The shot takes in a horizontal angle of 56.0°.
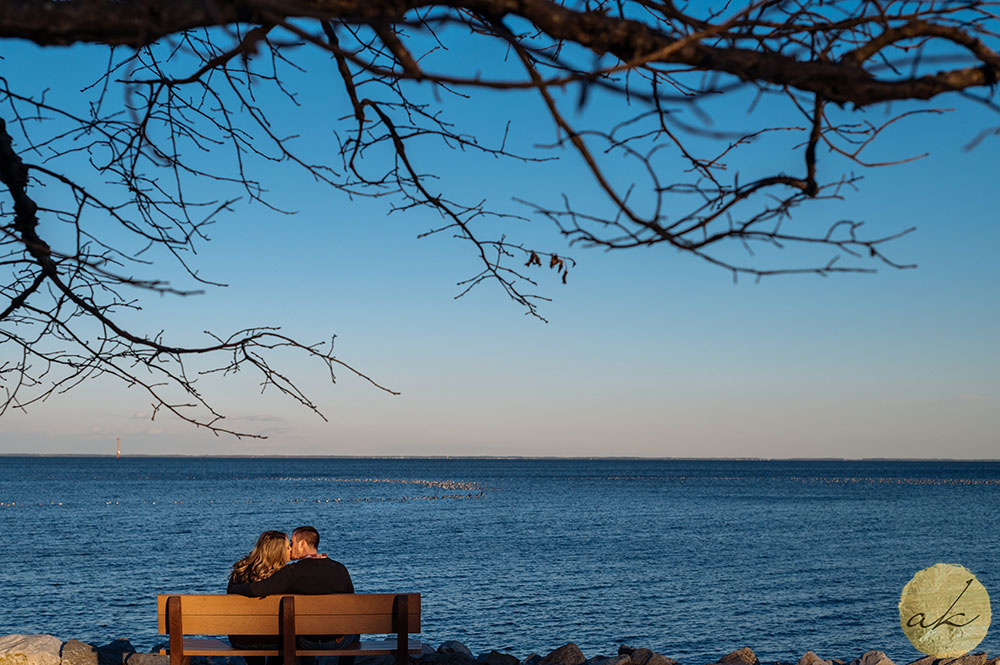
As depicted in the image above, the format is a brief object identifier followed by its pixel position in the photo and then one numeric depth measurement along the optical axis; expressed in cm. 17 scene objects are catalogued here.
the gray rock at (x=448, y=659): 854
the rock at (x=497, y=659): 909
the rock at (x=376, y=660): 946
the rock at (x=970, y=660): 1050
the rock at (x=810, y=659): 1230
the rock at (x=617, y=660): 998
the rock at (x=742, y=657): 1243
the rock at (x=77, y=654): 935
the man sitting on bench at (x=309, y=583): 626
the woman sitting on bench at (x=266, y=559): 645
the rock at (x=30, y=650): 902
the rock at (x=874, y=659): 1185
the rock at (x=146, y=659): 935
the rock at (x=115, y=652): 966
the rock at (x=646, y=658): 1038
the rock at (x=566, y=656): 1111
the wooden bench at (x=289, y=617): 604
